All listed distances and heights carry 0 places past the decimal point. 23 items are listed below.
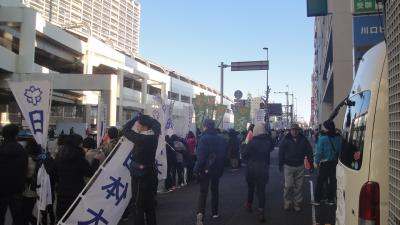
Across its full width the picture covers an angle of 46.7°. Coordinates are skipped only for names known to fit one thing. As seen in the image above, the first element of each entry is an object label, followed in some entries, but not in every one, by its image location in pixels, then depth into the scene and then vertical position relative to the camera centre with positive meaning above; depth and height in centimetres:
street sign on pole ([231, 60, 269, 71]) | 2691 +367
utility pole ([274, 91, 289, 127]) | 7806 +370
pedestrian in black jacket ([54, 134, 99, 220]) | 587 -61
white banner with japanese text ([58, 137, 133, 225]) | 580 -90
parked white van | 322 -15
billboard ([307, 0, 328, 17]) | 1293 +345
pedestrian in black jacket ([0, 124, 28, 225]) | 576 -62
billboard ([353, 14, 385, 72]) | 926 +199
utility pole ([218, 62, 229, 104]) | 2863 +367
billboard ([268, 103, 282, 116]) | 4272 +183
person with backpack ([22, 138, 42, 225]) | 653 -84
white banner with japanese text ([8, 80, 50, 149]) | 672 +29
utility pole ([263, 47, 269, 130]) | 3642 +196
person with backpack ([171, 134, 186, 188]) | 1334 -81
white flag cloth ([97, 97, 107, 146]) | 1309 +7
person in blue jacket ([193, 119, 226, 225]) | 800 -54
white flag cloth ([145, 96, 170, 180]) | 1015 +6
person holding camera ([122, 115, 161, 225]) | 616 -51
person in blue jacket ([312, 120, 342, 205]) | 936 -55
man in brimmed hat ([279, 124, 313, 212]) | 942 -65
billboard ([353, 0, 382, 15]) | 864 +238
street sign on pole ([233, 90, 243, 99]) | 3086 +224
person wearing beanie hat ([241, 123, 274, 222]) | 870 -57
